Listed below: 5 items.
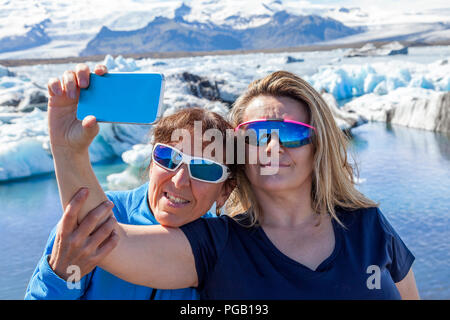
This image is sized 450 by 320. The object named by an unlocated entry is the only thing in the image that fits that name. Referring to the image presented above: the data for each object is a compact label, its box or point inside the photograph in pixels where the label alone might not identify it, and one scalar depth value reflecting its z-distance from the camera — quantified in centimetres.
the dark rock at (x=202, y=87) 959
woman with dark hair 99
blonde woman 119
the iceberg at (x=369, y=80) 1320
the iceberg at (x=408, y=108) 828
